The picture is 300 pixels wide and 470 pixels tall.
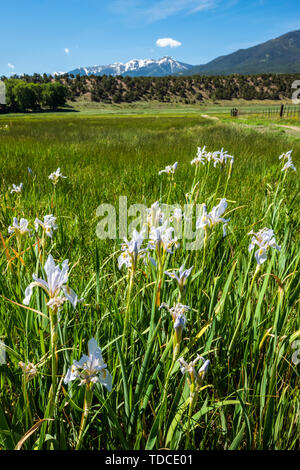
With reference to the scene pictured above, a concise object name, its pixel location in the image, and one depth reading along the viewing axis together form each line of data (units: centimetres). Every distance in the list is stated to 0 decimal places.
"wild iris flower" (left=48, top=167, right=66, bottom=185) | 247
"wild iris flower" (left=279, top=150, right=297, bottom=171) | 246
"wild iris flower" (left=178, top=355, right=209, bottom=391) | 88
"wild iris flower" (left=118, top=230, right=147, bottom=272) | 108
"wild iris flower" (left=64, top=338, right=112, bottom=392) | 81
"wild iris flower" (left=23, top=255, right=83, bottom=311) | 84
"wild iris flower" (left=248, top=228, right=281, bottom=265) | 130
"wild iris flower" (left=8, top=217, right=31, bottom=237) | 152
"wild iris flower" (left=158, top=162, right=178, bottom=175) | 229
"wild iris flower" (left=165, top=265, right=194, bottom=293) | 104
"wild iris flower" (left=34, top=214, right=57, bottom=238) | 150
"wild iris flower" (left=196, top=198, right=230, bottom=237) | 140
